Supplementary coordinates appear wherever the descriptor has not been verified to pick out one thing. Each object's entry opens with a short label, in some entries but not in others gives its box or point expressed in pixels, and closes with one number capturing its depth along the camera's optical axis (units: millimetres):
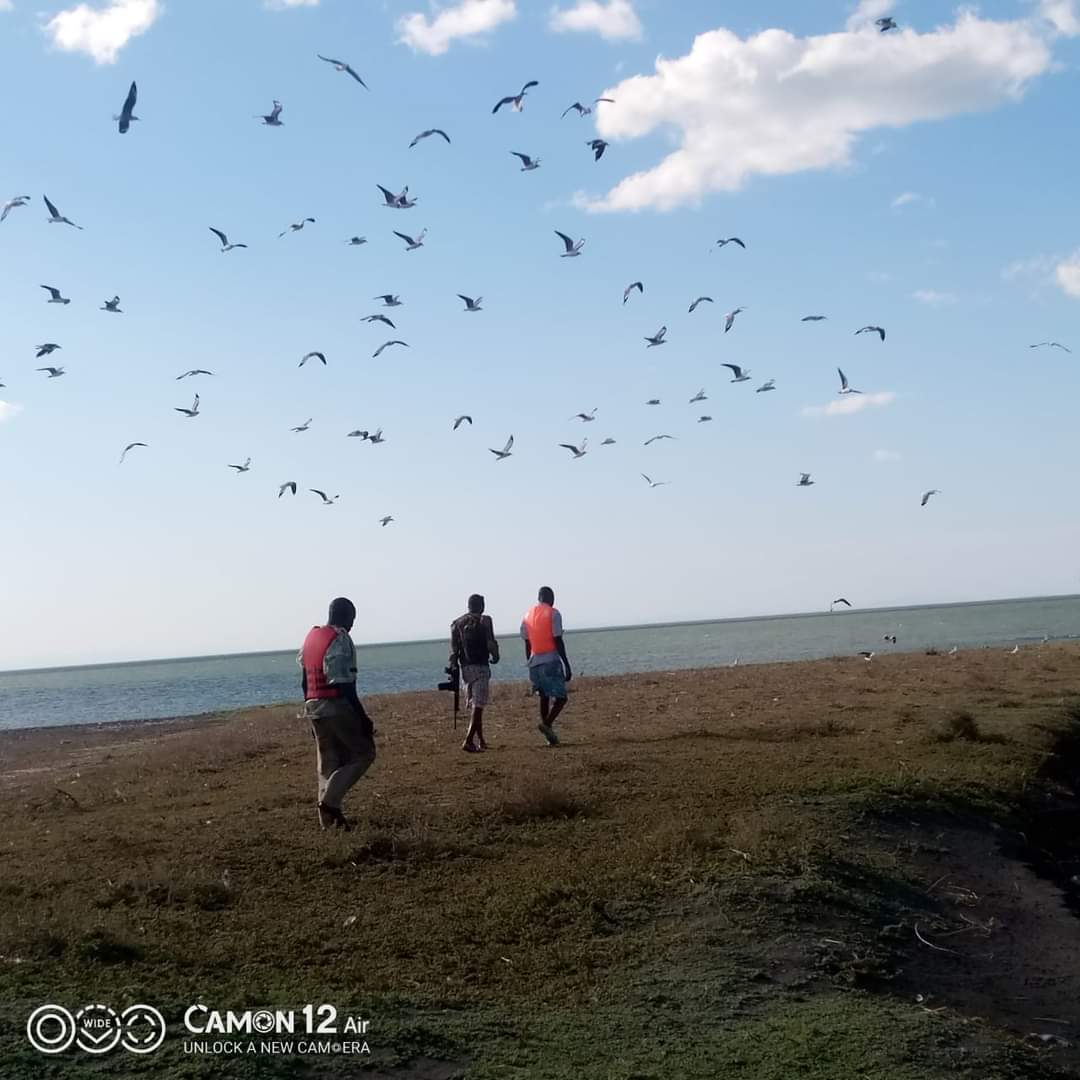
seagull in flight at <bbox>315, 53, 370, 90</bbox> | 16875
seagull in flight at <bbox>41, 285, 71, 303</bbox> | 19359
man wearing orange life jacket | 16062
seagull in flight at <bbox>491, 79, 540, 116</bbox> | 18547
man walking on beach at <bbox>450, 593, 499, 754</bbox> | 15469
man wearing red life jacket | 10445
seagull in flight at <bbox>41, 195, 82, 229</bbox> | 18016
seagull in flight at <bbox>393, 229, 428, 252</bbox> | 20344
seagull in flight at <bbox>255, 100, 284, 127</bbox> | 18281
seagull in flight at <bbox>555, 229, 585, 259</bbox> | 20234
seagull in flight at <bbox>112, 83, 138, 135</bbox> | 14391
